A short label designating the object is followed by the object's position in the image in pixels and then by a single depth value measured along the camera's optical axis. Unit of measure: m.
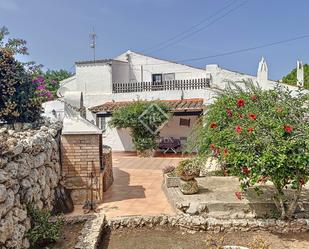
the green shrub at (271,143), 6.18
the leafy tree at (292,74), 27.15
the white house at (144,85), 20.14
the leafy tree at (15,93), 8.32
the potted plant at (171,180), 10.06
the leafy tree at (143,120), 18.53
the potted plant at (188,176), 9.05
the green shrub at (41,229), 5.73
